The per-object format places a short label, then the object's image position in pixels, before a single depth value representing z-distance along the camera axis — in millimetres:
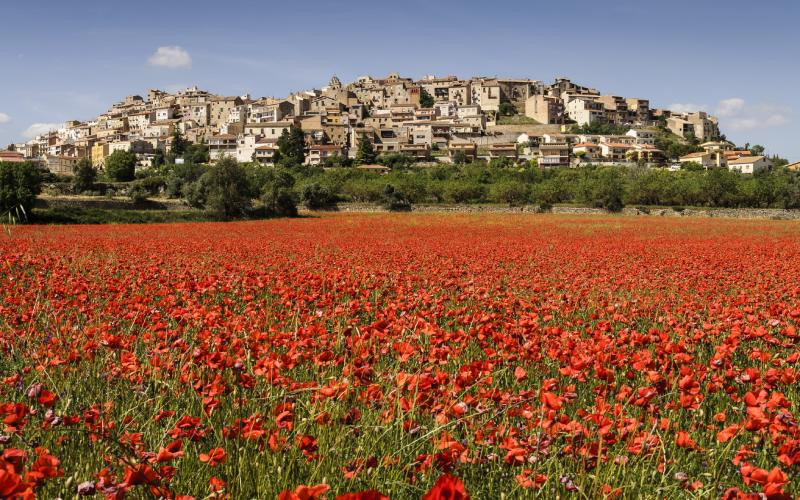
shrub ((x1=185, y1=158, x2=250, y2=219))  54969
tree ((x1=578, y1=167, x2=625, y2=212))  76188
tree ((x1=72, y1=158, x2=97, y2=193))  89650
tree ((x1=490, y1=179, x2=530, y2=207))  81944
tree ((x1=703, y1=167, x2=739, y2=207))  80500
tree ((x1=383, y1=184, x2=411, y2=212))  77438
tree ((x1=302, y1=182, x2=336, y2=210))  74125
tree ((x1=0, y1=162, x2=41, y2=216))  45238
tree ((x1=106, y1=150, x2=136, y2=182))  112875
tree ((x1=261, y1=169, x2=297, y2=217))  60500
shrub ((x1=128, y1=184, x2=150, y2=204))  65688
